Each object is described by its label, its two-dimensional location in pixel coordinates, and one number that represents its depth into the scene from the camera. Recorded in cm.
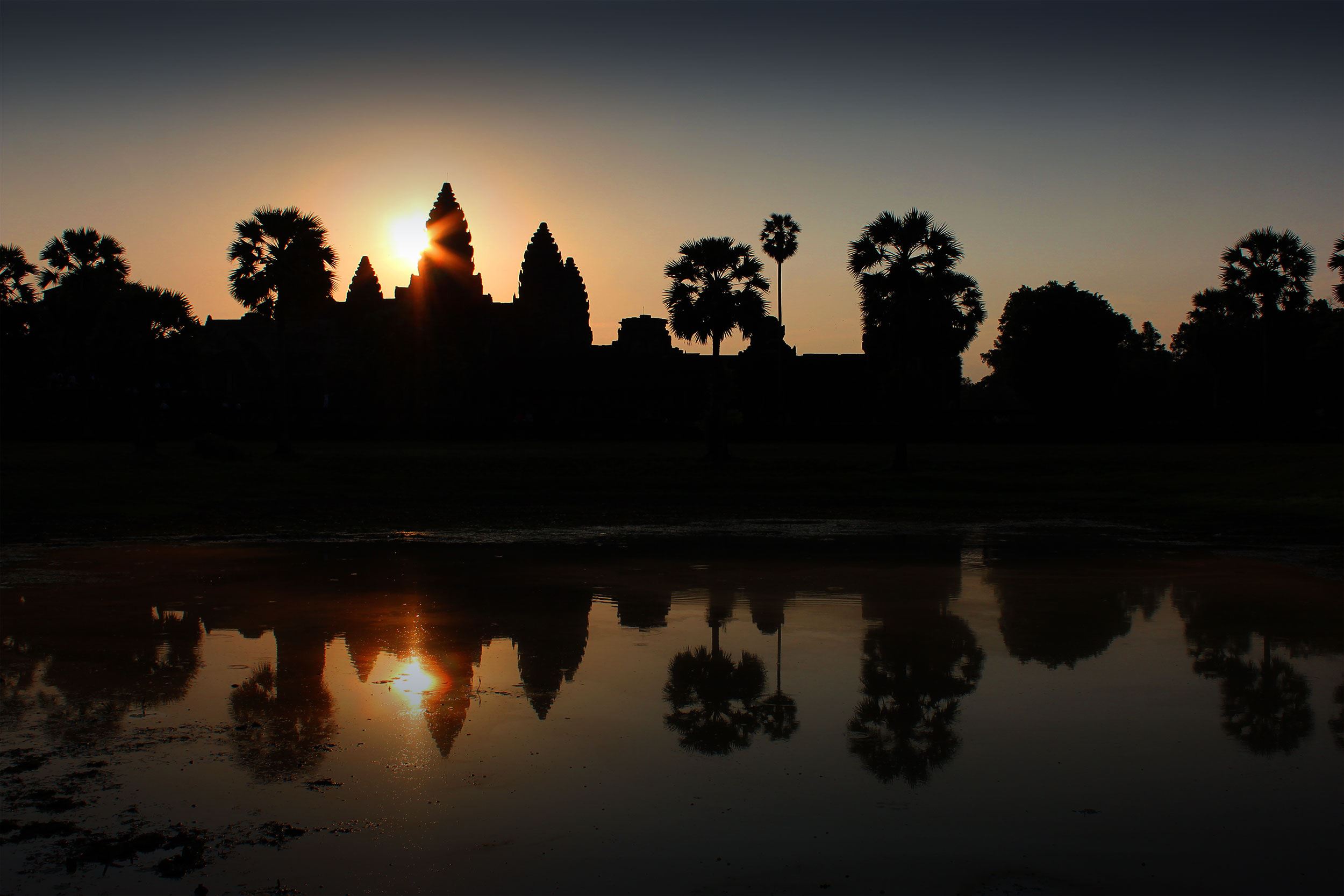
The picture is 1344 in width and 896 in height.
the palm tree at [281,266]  4166
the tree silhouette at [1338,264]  4353
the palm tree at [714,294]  4066
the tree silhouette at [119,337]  3769
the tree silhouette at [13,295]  4400
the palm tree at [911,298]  3747
